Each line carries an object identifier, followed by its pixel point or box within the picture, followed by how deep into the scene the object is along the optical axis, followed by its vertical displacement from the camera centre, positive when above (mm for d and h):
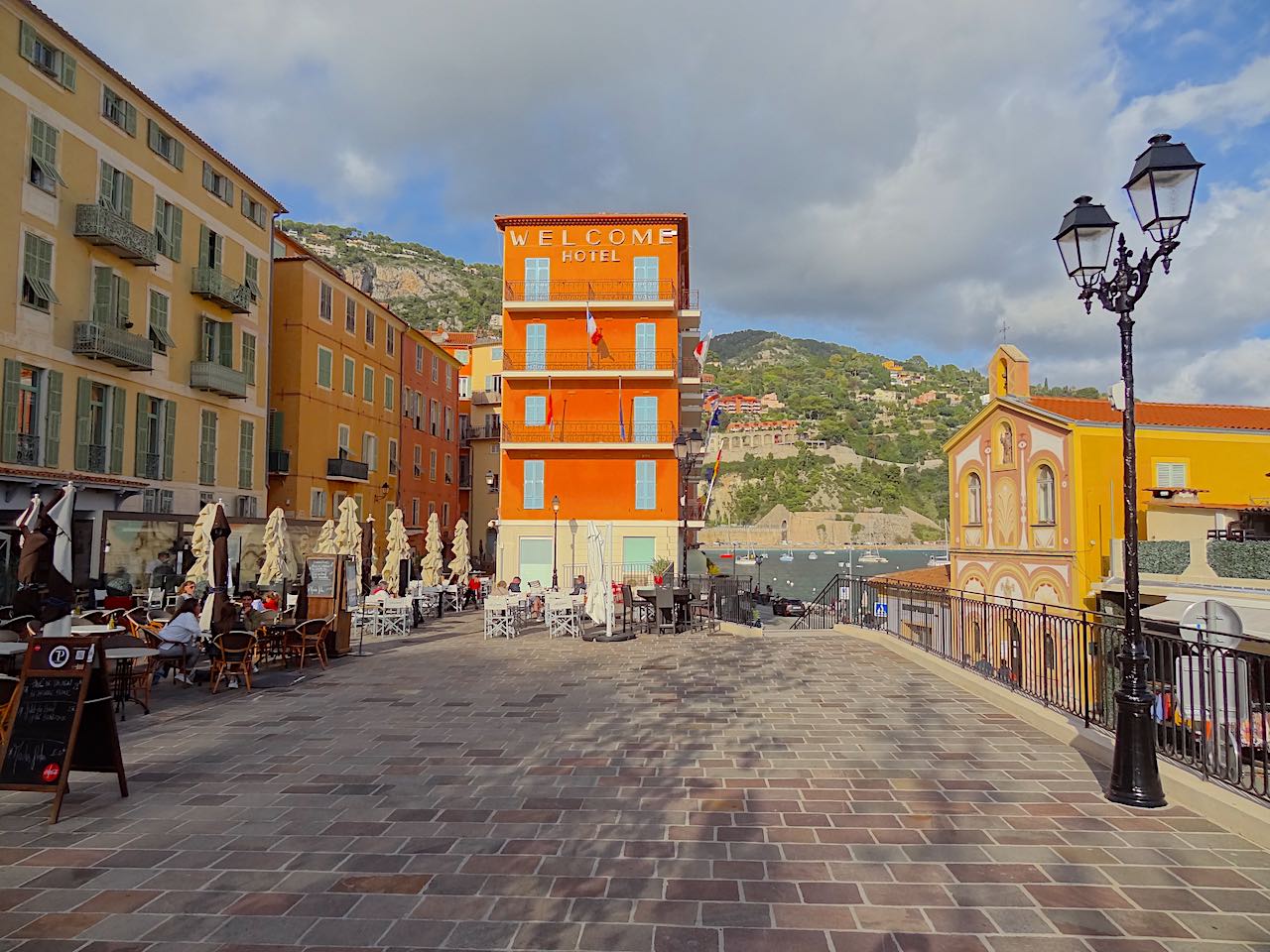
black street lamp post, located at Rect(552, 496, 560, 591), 28428 -94
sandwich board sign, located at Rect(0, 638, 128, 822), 4910 -1320
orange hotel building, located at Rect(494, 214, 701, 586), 30484 +5231
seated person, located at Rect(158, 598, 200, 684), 9633 -1456
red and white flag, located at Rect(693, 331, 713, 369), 34156 +7655
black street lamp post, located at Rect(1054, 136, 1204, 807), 5188 +893
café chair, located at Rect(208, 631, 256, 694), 9453 -1643
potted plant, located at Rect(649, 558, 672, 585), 25850 -1556
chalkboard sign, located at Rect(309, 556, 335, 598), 12406 -913
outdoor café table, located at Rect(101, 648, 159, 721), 7451 -1605
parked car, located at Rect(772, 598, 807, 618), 41731 -4853
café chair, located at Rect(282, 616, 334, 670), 11172 -1737
